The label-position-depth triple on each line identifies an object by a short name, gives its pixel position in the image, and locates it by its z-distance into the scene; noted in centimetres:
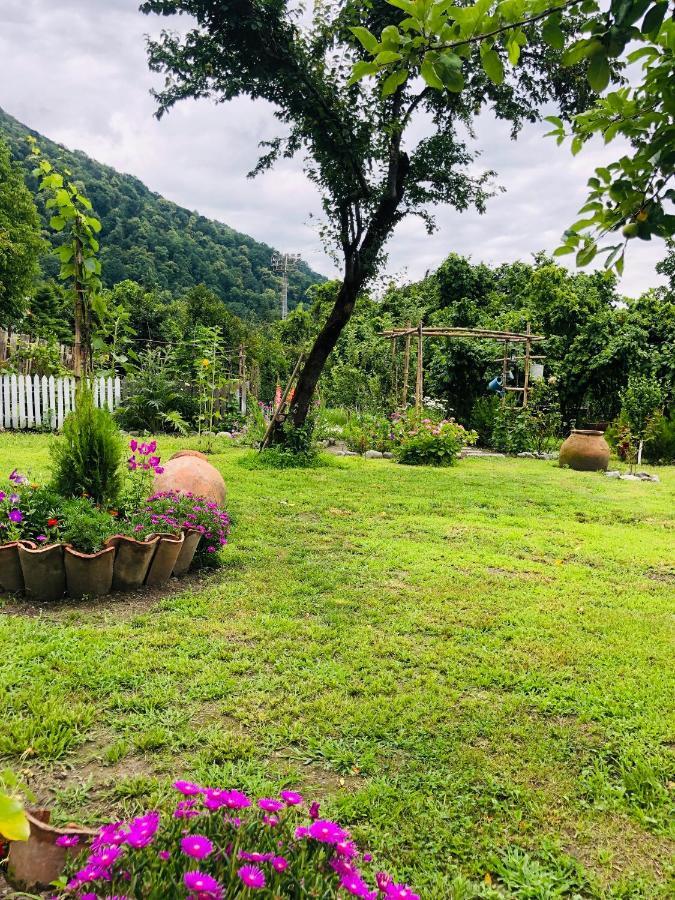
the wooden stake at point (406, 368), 1247
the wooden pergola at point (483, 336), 1253
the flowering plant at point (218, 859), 107
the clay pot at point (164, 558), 356
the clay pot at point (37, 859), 124
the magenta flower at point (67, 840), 121
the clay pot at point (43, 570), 316
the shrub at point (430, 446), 1016
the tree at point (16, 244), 2189
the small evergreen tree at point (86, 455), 412
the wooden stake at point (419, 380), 1165
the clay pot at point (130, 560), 339
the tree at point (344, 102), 719
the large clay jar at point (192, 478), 501
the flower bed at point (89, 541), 323
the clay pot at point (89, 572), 322
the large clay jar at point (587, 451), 1005
